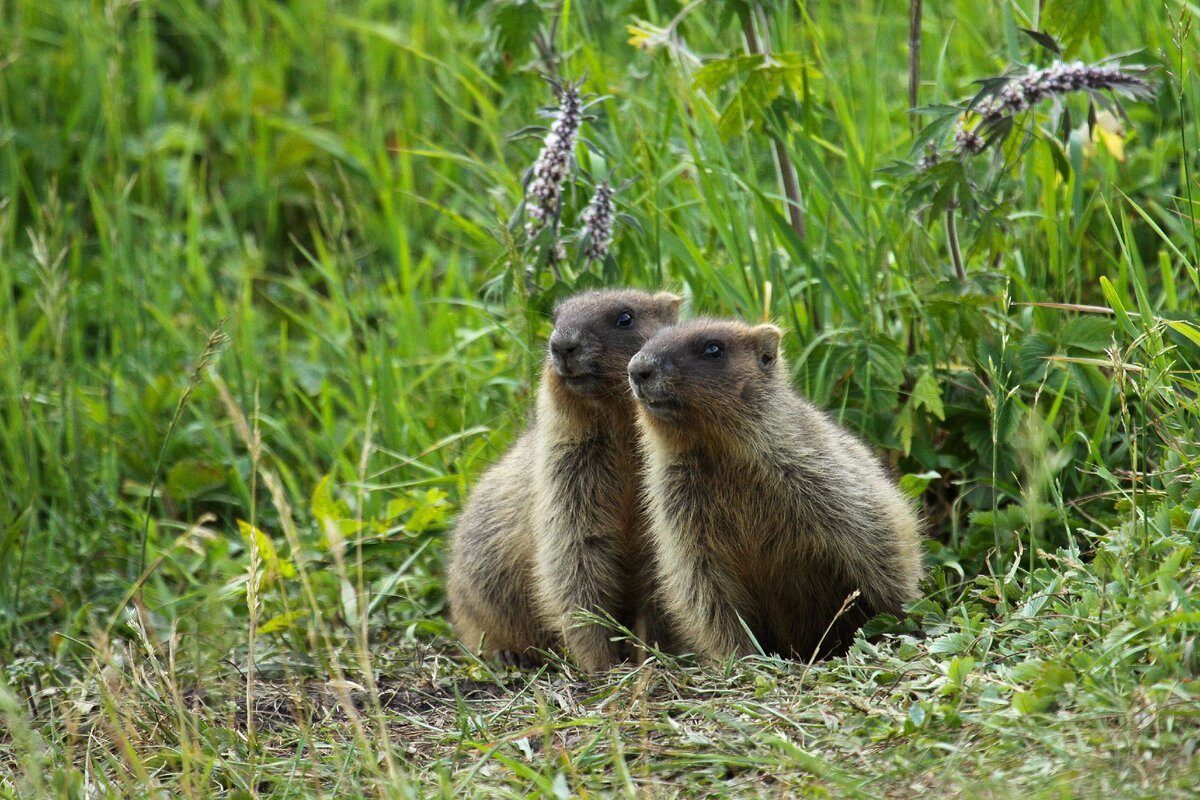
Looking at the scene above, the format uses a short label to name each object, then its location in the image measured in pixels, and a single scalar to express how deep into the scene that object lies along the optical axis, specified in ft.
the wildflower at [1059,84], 29.50
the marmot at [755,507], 29.53
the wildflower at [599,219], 34.19
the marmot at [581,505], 31.99
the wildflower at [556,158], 33.30
